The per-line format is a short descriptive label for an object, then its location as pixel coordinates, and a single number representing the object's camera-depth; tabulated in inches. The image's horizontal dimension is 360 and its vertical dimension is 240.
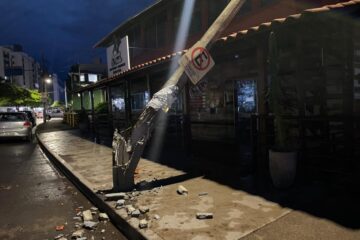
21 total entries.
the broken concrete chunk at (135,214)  187.6
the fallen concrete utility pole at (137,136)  235.0
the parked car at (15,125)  636.7
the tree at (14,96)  2042.3
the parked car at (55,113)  1893.1
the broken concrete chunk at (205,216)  177.3
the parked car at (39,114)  2180.7
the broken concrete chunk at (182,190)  223.3
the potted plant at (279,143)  214.1
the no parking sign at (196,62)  242.8
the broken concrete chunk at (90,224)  189.2
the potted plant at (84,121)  815.1
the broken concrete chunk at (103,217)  202.7
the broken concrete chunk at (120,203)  206.8
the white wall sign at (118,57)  576.7
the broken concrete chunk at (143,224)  170.8
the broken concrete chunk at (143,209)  192.3
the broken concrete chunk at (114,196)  219.1
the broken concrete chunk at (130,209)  193.4
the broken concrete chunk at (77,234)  175.8
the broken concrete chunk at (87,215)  202.5
